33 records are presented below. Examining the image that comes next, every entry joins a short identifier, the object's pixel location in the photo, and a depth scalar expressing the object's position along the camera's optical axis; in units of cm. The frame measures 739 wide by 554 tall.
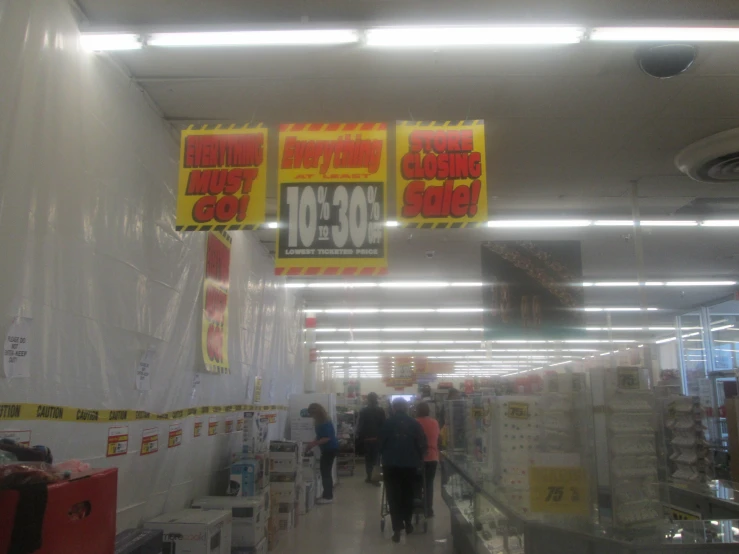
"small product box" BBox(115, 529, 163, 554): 352
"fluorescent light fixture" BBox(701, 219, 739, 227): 785
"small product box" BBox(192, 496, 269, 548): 553
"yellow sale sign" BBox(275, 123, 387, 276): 427
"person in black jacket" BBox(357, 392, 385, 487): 1198
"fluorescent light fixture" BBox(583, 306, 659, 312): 1466
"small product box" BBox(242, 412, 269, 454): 688
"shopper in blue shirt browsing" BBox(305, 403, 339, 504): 952
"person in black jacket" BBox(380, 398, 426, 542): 693
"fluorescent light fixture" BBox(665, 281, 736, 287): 1161
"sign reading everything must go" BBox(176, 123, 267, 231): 432
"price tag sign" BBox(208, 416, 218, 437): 612
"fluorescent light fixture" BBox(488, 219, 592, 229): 768
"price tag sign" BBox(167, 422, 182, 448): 498
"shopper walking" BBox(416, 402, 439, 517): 837
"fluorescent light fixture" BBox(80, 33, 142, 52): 377
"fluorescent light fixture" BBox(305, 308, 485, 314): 1441
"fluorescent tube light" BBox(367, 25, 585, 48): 374
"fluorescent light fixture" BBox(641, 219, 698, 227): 782
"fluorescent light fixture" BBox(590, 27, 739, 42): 366
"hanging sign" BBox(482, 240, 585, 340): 725
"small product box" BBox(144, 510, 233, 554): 437
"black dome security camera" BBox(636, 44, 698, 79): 412
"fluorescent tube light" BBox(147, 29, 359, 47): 378
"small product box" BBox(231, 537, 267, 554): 554
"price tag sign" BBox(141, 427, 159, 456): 442
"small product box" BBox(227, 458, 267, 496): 610
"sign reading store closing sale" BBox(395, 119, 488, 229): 430
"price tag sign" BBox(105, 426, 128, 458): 387
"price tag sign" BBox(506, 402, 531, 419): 454
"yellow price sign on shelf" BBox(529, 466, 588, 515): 408
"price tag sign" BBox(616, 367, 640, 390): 416
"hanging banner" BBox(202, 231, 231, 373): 584
